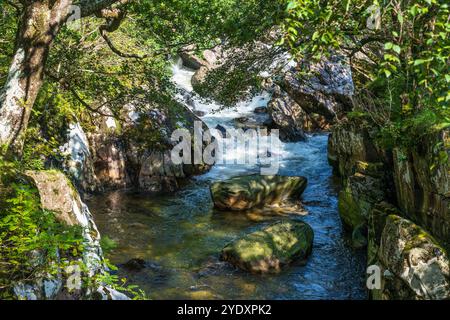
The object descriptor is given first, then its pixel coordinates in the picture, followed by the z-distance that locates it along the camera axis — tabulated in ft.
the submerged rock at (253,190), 52.24
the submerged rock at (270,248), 37.09
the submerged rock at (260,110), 91.81
